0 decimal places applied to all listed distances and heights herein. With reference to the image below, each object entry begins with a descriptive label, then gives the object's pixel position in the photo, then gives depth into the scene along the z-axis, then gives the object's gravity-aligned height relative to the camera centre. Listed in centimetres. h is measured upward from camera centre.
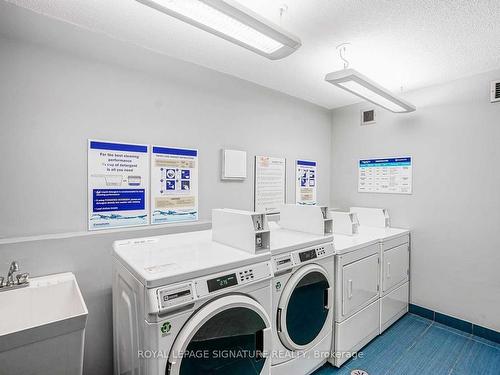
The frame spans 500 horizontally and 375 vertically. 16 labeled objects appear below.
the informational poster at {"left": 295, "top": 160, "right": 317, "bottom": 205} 341 +7
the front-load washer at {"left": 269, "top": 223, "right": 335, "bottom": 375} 172 -80
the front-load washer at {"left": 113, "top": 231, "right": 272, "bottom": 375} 119 -62
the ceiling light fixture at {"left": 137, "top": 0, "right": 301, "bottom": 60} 123 +85
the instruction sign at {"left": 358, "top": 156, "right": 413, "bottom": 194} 312 +15
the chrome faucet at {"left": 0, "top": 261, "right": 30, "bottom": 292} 150 -55
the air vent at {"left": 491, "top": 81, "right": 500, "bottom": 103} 244 +90
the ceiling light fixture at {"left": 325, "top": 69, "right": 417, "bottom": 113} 194 +83
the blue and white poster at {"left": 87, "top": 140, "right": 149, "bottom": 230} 192 +1
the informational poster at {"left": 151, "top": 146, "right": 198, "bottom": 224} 220 +1
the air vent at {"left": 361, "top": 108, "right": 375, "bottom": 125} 340 +92
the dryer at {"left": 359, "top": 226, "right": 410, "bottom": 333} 262 -88
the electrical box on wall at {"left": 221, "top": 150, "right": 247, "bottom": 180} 260 +22
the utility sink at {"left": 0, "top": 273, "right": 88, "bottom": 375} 110 -70
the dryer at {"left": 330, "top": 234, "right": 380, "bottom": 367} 213 -91
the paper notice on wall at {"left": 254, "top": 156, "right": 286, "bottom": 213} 296 +4
